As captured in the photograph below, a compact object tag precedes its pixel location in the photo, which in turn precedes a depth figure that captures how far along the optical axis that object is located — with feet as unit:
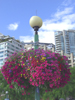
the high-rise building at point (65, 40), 306.96
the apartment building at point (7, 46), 264.31
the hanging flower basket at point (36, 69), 17.70
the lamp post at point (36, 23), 22.59
